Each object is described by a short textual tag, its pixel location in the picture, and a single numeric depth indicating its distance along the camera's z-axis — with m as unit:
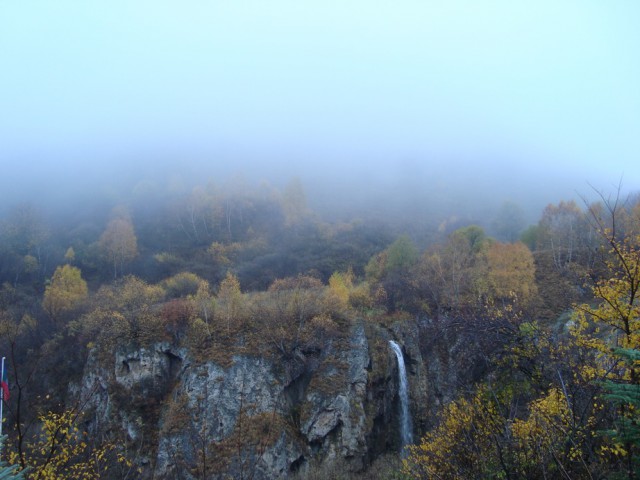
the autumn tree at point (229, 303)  35.44
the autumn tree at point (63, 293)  45.53
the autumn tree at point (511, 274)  35.19
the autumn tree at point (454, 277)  36.94
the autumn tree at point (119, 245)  64.56
